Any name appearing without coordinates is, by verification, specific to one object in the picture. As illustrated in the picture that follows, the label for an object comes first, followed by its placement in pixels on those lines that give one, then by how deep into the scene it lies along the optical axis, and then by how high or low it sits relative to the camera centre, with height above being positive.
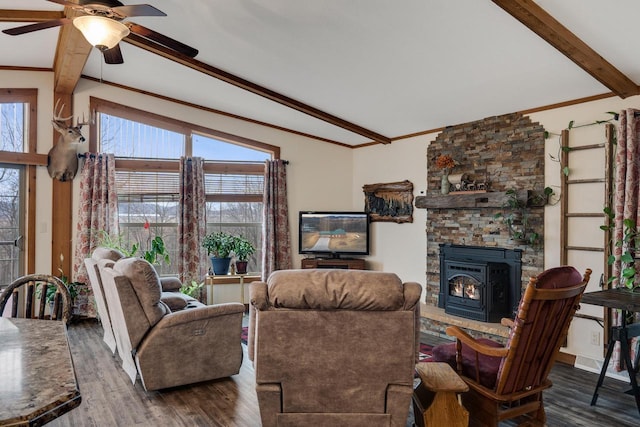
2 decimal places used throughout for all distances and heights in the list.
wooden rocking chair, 2.27 -0.78
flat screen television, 6.69 -0.32
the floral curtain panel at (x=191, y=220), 6.14 -0.11
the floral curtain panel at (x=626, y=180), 3.66 +0.28
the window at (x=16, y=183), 5.48 +0.36
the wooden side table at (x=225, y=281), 6.27 -0.99
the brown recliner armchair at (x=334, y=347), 2.15 -0.67
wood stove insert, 4.63 -0.76
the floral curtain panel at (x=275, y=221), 6.57 -0.13
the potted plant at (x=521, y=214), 4.44 +0.00
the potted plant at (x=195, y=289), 5.95 -1.05
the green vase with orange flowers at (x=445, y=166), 5.29 +0.57
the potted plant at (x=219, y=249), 6.24 -0.52
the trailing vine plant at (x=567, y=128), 3.94 +0.79
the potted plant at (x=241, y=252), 6.33 -0.57
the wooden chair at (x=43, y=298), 2.15 -0.43
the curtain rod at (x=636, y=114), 3.69 +0.84
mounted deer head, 5.52 +0.70
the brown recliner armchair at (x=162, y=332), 3.23 -0.92
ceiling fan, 2.81 +1.28
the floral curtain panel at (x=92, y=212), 5.70 +0.00
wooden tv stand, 6.55 -0.74
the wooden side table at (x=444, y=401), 2.22 -0.97
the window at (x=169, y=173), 6.09 +0.57
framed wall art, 6.12 +0.18
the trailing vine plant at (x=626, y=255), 3.46 -0.33
